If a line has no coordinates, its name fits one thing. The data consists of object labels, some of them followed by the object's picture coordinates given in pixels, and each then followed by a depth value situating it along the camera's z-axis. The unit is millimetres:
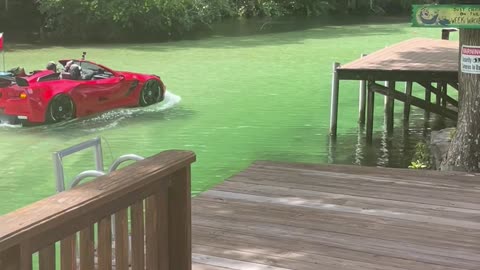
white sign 6277
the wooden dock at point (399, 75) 9359
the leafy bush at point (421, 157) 8031
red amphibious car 10977
